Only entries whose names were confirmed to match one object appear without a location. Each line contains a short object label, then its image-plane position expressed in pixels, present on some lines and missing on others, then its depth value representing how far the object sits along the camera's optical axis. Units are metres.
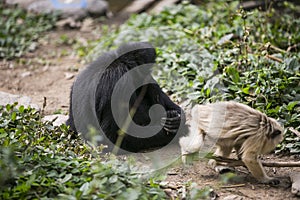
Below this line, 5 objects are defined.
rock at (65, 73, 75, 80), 16.32
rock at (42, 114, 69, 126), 12.01
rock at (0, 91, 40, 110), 12.85
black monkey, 10.97
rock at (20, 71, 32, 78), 16.78
